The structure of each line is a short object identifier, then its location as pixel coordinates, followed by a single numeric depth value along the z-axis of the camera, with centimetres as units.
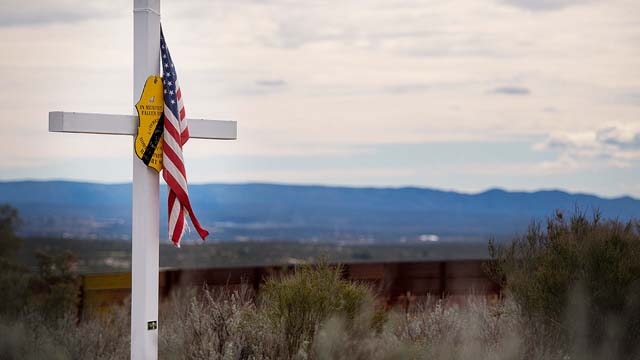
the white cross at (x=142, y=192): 1692
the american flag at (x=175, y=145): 1728
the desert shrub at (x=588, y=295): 2025
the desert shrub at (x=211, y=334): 1888
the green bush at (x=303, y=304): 1950
